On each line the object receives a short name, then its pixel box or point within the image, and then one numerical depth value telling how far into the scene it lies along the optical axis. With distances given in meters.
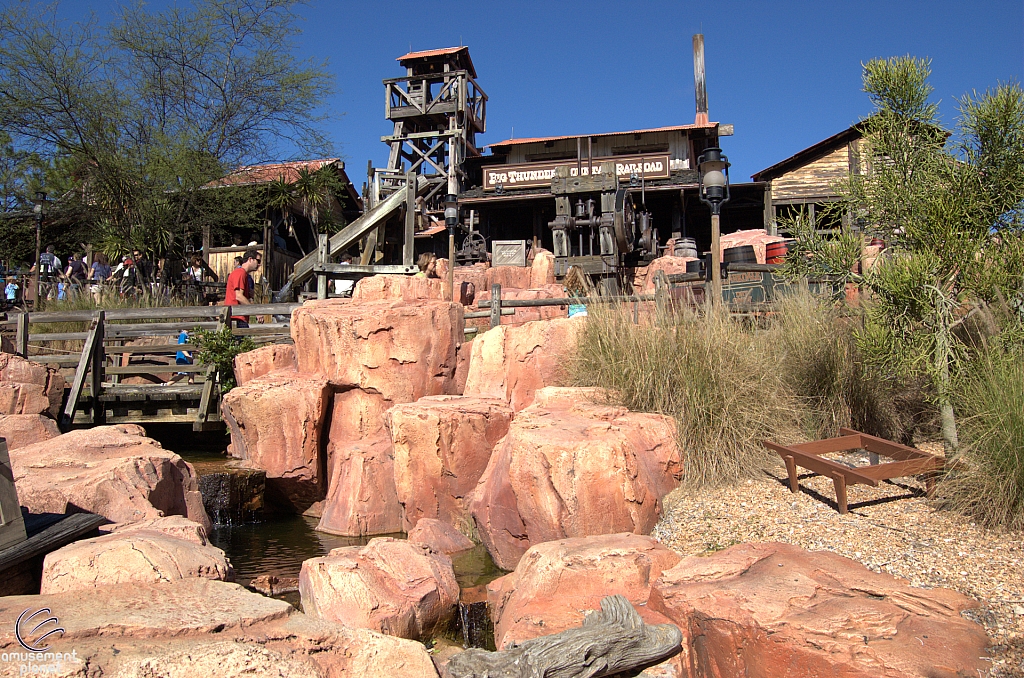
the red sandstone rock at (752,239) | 20.02
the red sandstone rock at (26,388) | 10.98
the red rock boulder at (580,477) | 5.83
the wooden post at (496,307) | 11.39
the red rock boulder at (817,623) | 3.57
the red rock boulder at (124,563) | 4.45
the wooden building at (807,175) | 21.89
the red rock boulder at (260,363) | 11.05
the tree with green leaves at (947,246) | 5.72
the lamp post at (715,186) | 8.12
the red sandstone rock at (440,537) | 7.22
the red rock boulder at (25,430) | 8.74
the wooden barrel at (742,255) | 13.37
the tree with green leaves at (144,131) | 17.11
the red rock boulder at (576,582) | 4.78
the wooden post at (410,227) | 13.99
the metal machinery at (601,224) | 16.80
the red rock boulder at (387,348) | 9.91
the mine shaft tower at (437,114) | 27.03
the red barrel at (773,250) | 13.72
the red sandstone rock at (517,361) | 9.11
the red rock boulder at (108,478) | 6.15
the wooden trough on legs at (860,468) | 5.14
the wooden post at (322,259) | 13.80
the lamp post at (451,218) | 12.97
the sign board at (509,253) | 20.23
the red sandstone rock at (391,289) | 11.23
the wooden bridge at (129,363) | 12.26
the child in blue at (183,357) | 13.39
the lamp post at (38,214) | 15.98
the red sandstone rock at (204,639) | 3.09
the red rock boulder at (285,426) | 9.72
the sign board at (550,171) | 21.42
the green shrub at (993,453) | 4.63
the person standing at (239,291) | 13.48
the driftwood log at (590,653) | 4.19
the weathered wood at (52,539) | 4.47
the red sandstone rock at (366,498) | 8.71
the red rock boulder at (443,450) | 7.90
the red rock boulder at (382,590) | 5.38
